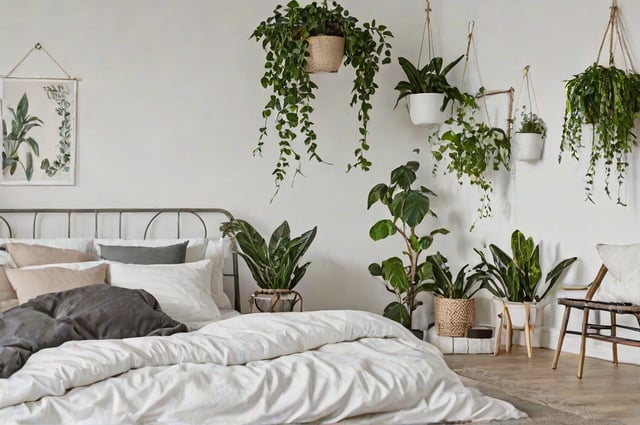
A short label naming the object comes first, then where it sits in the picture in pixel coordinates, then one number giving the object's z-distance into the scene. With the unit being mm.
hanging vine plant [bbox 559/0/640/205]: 5082
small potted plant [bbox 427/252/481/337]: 6066
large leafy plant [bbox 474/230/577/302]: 5785
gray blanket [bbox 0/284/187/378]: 3602
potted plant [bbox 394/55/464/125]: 6414
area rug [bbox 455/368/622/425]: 3820
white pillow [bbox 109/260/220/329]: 4852
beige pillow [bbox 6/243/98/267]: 5078
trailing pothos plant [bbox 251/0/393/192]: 5891
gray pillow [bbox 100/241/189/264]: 5305
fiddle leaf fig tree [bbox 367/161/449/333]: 6051
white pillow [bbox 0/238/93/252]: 5383
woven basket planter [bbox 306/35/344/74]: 5906
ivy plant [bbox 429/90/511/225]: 6117
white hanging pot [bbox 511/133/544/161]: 5949
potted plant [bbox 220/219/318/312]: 5711
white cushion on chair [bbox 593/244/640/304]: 4934
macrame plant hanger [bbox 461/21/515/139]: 6254
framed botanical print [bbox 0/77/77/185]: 5844
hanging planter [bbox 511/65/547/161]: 5953
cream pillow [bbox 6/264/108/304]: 4602
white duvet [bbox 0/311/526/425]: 3174
